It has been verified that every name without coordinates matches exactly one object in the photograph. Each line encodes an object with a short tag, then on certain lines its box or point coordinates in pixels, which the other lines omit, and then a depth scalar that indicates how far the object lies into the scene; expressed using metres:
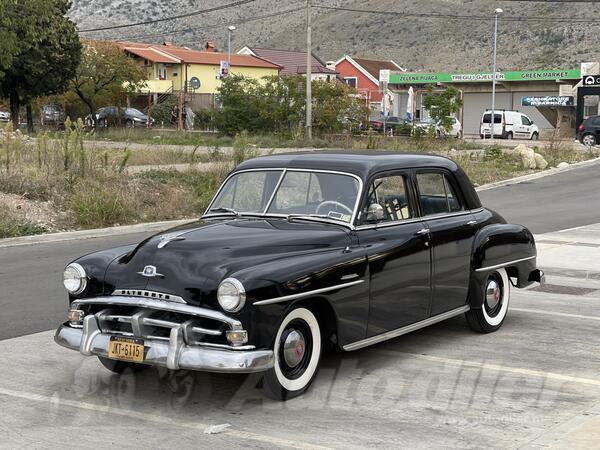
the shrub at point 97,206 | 16.23
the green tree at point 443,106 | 35.03
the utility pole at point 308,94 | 35.97
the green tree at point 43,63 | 43.97
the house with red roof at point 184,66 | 73.44
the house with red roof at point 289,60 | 81.69
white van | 53.59
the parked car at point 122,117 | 54.28
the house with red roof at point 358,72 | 84.56
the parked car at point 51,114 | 55.94
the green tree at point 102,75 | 52.53
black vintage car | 5.96
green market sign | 64.12
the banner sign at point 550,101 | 62.38
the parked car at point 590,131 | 43.00
